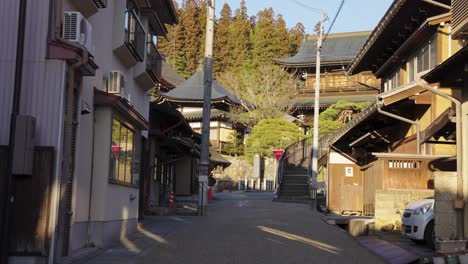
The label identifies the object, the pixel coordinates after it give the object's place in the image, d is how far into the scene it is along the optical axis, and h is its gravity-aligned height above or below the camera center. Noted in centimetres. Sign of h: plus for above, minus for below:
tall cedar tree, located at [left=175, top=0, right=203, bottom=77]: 7275 +1847
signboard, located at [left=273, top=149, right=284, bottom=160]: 4010 +233
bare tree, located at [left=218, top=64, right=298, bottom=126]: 5225 +900
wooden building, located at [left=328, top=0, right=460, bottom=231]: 1636 +252
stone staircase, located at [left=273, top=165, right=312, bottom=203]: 3403 +1
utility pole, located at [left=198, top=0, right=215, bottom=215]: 2530 +345
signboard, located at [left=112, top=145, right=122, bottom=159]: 1377 +77
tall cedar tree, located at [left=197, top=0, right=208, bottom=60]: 7356 +2177
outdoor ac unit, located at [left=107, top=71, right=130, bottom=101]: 1373 +239
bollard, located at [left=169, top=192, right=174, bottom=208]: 2739 -86
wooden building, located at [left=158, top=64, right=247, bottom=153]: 5191 +728
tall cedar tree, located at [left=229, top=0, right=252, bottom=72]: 6955 +1823
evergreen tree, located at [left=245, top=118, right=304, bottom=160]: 4703 +422
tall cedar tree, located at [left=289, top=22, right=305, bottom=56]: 7369 +2028
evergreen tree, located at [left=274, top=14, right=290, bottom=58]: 7062 +1879
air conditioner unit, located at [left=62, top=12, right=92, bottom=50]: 1005 +269
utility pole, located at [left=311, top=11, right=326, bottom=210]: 3120 +233
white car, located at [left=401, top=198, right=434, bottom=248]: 1314 -74
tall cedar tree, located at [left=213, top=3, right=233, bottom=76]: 7019 +1736
